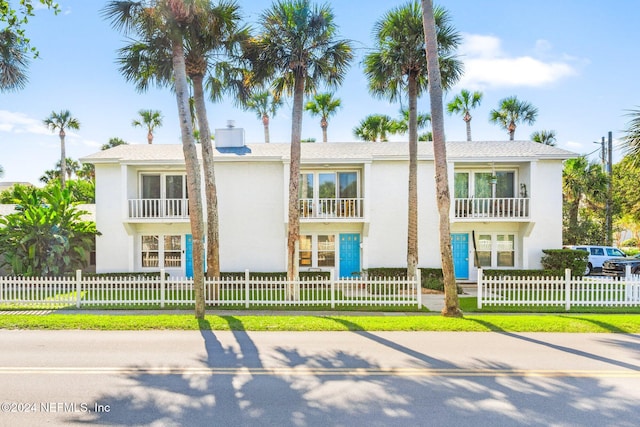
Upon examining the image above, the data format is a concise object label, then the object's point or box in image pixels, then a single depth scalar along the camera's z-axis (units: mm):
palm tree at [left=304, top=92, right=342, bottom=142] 30977
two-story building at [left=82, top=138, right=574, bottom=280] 17828
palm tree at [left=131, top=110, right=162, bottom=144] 35844
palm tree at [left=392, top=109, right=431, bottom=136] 31766
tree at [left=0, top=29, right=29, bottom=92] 15047
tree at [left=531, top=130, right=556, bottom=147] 29797
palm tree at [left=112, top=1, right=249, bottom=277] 11898
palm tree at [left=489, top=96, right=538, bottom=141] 30078
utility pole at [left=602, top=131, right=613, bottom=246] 25812
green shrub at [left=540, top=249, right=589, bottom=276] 17156
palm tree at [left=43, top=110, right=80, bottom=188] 36844
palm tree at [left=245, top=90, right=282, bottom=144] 37062
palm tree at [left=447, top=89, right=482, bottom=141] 30516
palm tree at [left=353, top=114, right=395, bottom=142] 30203
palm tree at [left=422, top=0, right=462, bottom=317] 10773
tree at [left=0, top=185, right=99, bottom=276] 16406
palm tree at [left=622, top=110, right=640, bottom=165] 12891
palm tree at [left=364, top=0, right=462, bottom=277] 14703
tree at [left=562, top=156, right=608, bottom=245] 26500
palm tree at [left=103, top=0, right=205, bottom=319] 10789
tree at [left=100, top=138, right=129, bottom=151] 40531
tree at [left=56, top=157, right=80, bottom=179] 47219
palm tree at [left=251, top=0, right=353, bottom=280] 13289
